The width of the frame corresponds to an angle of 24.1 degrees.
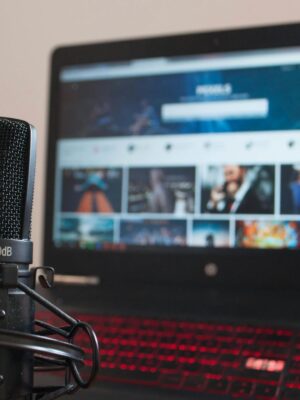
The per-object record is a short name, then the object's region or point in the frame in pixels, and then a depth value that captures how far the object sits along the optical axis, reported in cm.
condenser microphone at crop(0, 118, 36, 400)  38
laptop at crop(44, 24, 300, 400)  80
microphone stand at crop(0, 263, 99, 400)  37
